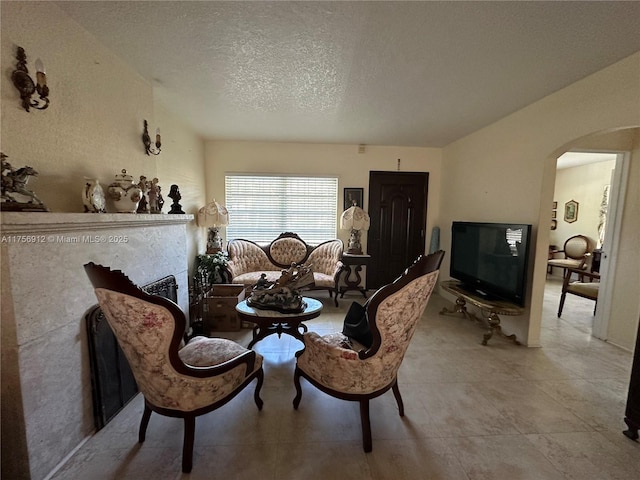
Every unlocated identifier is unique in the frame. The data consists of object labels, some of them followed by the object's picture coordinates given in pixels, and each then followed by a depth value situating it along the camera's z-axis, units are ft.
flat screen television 8.91
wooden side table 14.08
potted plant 12.07
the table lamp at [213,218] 12.89
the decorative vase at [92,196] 5.50
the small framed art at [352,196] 15.57
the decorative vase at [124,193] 6.44
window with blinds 15.25
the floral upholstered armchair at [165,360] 3.90
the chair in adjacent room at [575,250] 17.37
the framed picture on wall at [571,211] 19.27
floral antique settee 13.50
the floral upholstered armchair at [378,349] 4.59
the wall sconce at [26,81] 4.44
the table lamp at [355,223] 14.43
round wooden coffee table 7.15
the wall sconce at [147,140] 8.13
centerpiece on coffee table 7.41
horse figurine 4.02
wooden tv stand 8.95
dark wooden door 15.76
